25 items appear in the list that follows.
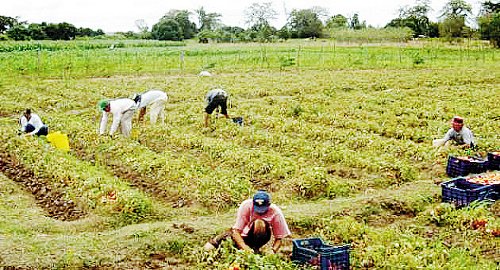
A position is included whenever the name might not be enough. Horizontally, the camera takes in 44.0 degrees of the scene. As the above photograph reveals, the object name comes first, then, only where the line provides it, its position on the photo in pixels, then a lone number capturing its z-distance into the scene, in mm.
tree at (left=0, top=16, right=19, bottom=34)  68500
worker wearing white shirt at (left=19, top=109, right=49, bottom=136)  15648
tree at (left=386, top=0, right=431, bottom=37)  78500
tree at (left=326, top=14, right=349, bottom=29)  91288
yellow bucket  14805
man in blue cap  7984
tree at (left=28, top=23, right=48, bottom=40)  65500
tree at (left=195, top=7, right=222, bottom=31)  104688
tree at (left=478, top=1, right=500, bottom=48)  51938
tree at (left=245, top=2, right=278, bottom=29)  91438
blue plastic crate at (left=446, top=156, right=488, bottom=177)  12195
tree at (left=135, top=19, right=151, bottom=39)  84700
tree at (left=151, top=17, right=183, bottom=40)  76875
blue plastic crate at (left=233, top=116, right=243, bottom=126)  17453
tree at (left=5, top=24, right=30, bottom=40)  63094
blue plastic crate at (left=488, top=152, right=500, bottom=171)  12430
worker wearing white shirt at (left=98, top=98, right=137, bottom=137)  15102
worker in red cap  13968
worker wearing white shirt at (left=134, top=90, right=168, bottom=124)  17031
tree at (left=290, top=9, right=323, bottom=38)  80250
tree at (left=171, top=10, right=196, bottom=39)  86275
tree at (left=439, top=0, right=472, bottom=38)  59125
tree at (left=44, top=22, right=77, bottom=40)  68000
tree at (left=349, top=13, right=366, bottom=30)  98375
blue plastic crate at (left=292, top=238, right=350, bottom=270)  7414
